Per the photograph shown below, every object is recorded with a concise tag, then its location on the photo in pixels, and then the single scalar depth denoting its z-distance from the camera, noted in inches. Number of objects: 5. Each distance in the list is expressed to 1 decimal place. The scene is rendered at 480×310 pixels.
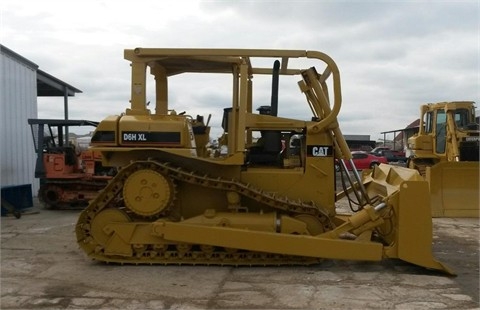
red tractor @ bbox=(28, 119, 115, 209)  478.6
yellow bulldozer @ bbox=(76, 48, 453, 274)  236.2
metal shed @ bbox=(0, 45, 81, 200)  518.9
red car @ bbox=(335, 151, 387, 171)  1090.7
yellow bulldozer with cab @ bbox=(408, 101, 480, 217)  426.3
